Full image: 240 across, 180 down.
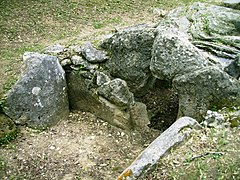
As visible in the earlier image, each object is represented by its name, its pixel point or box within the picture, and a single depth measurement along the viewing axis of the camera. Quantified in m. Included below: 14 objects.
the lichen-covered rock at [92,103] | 6.82
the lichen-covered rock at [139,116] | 6.86
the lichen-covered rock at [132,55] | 6.66
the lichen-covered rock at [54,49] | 7.32
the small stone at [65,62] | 7.12
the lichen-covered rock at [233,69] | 5.77
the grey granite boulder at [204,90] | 5.62
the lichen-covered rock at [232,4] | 7.69
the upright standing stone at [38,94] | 6.51
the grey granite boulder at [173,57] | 5.92
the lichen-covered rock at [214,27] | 6.18
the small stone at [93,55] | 7.06
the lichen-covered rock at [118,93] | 6.66
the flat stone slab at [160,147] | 3.97
